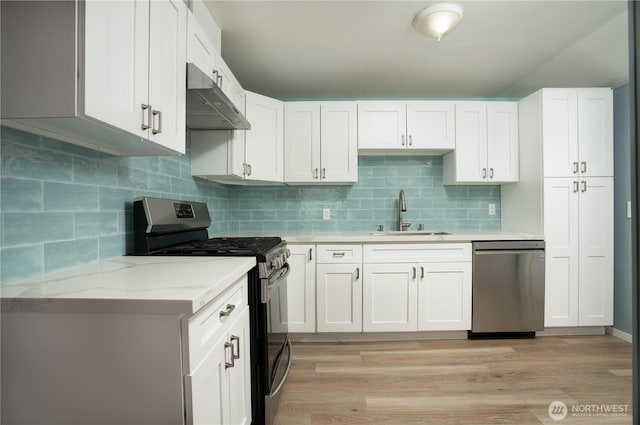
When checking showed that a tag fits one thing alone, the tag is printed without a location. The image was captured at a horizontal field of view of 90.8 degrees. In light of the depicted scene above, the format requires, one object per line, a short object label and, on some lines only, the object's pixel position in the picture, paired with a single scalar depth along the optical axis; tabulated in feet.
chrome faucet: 10.49
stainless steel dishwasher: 8.84
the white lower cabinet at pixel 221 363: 2.93
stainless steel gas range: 4.98
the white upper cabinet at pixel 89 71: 2.85
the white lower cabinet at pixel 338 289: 8.83
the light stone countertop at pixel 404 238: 8.78
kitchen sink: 10.10
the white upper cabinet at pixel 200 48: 5.07
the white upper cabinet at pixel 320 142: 9.86
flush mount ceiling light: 6.13
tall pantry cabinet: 8.96
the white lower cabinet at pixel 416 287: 8.84
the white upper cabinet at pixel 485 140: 9.89
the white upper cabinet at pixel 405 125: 9.86
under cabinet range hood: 4.91
